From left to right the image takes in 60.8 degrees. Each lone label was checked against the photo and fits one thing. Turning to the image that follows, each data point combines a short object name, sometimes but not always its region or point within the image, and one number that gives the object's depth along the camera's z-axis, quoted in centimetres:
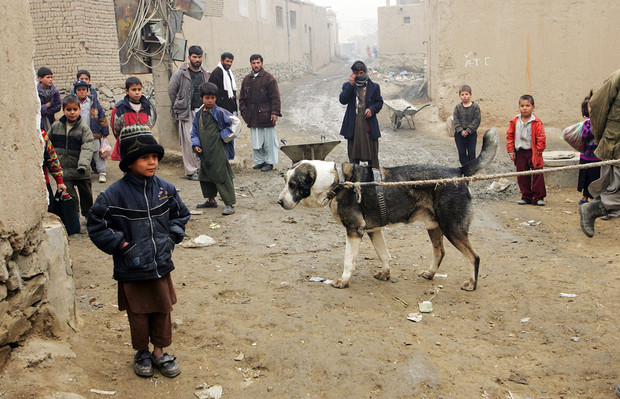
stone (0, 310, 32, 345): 307
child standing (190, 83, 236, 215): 691
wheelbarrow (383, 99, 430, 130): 1426
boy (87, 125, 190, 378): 310
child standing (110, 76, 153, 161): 780
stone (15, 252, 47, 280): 326
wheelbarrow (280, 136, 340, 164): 795
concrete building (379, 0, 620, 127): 1205
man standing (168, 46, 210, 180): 916
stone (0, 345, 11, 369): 300
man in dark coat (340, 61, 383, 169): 814
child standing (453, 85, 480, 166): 842
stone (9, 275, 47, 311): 317
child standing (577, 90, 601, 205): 695
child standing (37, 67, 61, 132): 818
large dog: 469
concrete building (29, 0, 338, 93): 1447
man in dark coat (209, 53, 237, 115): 949
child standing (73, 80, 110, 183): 812
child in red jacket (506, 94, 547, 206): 749
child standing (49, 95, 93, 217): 610
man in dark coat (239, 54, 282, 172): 969
